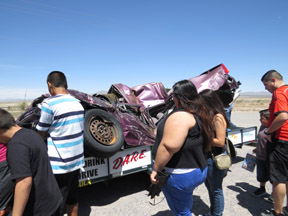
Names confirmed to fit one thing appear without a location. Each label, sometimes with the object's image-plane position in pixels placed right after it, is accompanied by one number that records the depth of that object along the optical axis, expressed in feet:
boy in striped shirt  7.80
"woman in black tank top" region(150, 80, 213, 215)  6.56
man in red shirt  9.20
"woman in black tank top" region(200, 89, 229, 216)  8.54
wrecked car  10.80
